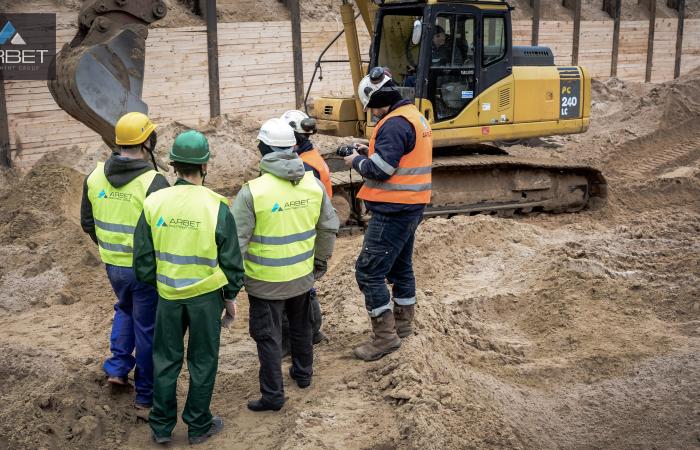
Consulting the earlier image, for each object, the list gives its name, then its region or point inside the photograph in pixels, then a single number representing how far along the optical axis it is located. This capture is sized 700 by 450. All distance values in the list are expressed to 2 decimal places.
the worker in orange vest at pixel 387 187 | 5.62
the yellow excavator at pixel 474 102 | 10.16
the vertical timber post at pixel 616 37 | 21.34
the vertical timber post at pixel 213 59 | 13.58
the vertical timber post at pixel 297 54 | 14.75
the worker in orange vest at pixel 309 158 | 6.28
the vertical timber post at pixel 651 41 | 22.30
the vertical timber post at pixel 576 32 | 20.33
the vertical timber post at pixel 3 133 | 11.32
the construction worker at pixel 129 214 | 5.11
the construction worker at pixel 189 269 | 4.55
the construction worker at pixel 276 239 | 5.01
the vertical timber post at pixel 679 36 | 23.11
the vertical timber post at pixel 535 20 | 19.38
